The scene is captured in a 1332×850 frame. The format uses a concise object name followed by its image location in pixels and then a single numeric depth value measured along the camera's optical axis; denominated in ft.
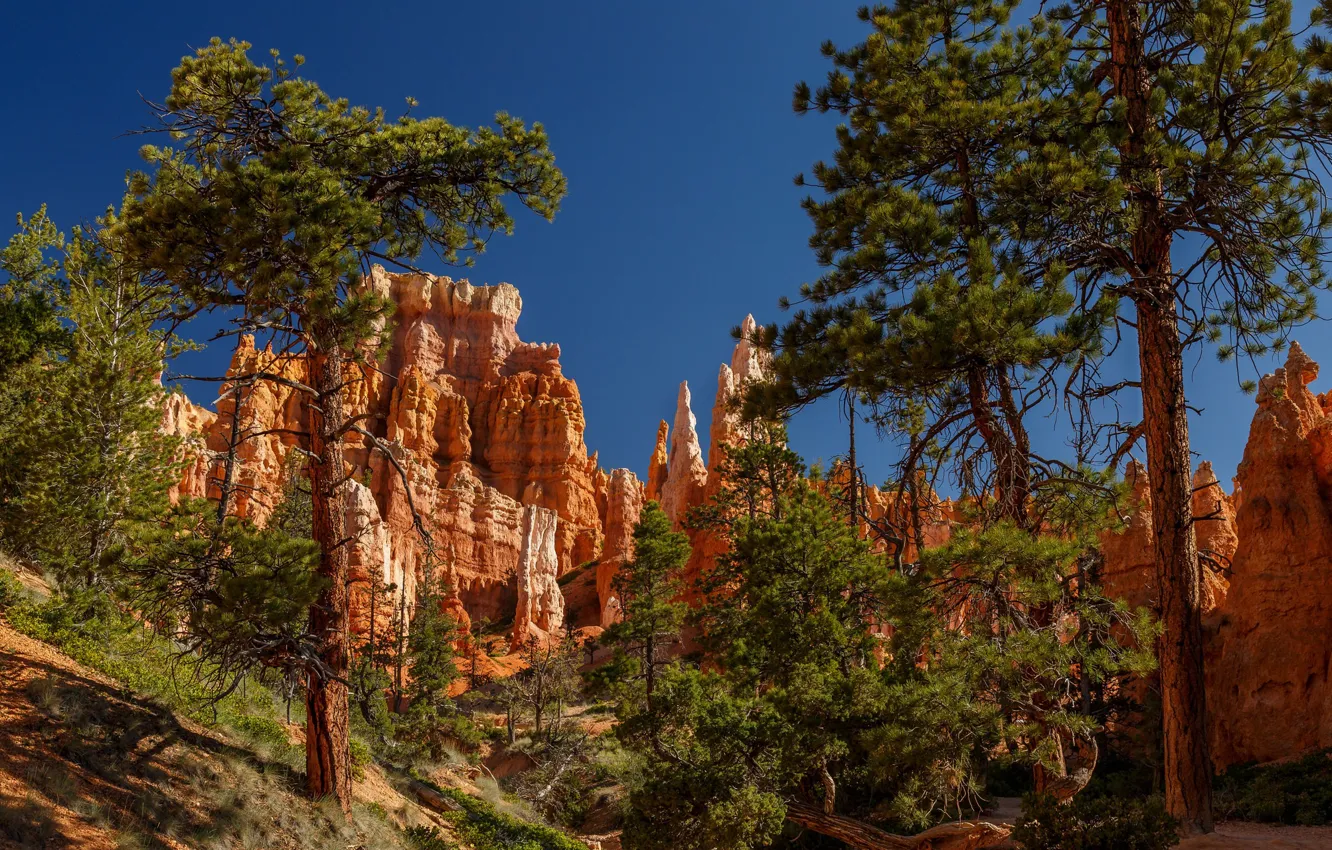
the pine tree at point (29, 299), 77.30
